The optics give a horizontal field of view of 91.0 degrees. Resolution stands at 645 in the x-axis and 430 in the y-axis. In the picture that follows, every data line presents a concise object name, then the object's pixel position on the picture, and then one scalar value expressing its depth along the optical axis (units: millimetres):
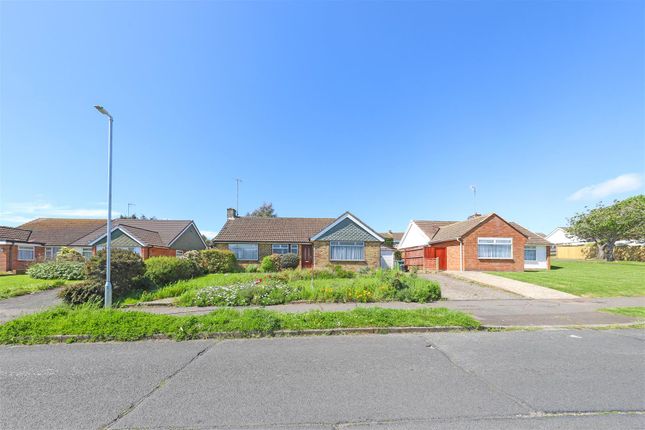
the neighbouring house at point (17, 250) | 26609
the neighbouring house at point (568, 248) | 47594
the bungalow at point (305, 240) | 24672
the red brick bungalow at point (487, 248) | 23672
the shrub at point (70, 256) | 25842
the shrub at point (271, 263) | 23938
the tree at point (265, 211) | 64100
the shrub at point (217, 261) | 21408
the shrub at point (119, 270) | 12070
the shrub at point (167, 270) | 14781
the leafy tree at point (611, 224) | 36125
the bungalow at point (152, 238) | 27016
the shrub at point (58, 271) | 20516
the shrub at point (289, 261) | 25391
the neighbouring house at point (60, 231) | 31609
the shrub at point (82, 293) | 10633
